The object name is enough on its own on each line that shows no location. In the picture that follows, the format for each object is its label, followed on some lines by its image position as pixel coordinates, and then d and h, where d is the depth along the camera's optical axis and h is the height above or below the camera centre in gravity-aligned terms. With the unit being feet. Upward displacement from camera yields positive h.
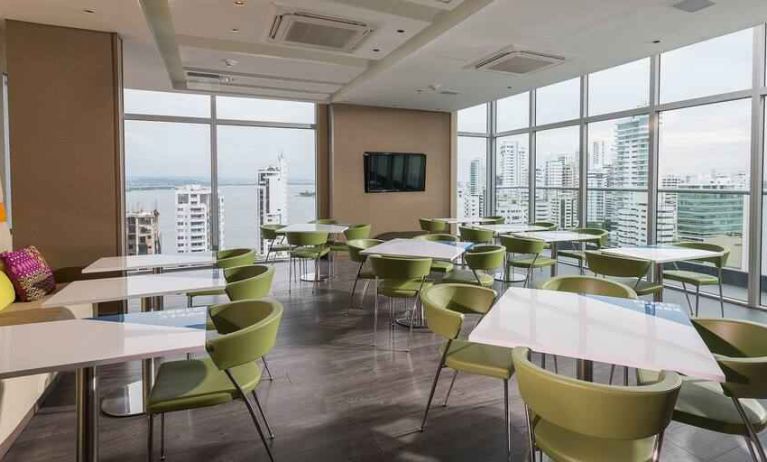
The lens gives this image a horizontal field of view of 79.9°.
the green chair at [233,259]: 13.41 -1.41
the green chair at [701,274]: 15.78 -2.20
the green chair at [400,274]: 13.43 -1.82
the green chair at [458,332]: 8.13 -2.17
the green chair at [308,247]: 20.13 -1.69
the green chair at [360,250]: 16.35 -1.40
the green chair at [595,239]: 20.33 -1.16
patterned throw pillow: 12.29 -1.69
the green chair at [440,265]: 16.58 -1.92
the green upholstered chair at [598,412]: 4.94 -2.22
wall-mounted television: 30.48 +2.83
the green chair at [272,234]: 23.35 -1.07
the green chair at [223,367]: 6.76 -2.77
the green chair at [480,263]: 14.62 -1.59
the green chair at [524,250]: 17.44 -1.41
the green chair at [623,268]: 13.50 -1.65
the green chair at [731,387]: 5.87 -2.36
